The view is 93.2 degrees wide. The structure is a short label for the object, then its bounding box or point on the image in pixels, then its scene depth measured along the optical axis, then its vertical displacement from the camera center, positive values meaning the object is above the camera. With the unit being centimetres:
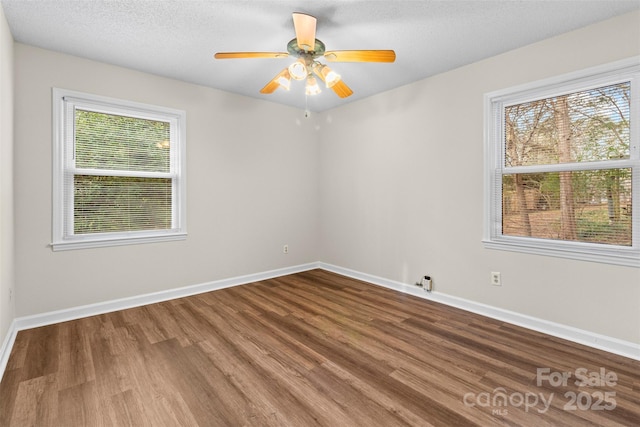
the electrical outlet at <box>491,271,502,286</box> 296 -67
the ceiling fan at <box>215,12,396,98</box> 203 +116
